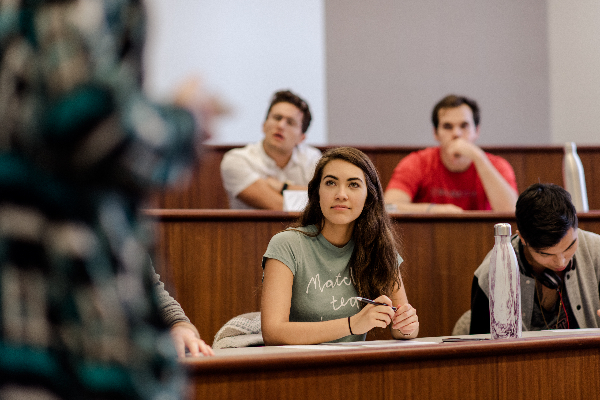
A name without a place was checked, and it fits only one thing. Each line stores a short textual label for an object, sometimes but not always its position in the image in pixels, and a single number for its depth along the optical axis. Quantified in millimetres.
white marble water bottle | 4864
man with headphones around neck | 5156
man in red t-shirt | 6343
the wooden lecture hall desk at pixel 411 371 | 4510
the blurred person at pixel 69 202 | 2464
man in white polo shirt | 6352
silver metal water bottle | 6039
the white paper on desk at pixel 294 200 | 5871
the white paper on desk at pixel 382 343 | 4763
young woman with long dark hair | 5099
